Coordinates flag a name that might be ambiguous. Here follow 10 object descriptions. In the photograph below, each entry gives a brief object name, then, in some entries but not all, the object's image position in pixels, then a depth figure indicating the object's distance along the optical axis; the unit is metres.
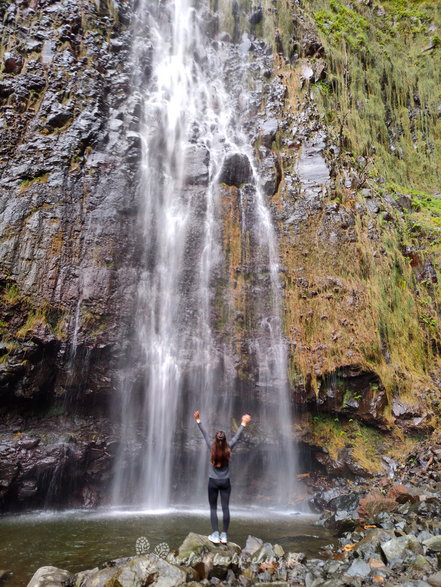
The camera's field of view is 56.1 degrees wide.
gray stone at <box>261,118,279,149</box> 15.38
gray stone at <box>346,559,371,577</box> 4.66
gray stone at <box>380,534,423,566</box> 4.86
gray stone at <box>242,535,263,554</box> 5.86
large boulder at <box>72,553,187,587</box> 4.42
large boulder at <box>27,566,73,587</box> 4.73
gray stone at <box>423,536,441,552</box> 4.94
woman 5.62
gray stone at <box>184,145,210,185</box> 14.07
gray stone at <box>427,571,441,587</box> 4.09
